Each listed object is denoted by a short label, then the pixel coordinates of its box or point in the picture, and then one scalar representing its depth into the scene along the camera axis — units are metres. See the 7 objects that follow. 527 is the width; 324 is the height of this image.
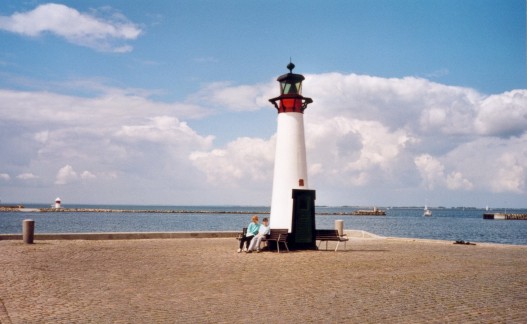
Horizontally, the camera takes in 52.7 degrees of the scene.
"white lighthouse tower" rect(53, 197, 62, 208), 133.25
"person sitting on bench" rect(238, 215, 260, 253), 19.75
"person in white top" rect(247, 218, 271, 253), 19.55
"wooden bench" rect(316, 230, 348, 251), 20.38
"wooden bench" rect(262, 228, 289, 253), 19.67
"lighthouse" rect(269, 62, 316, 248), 20.58
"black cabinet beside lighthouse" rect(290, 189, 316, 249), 20.56
